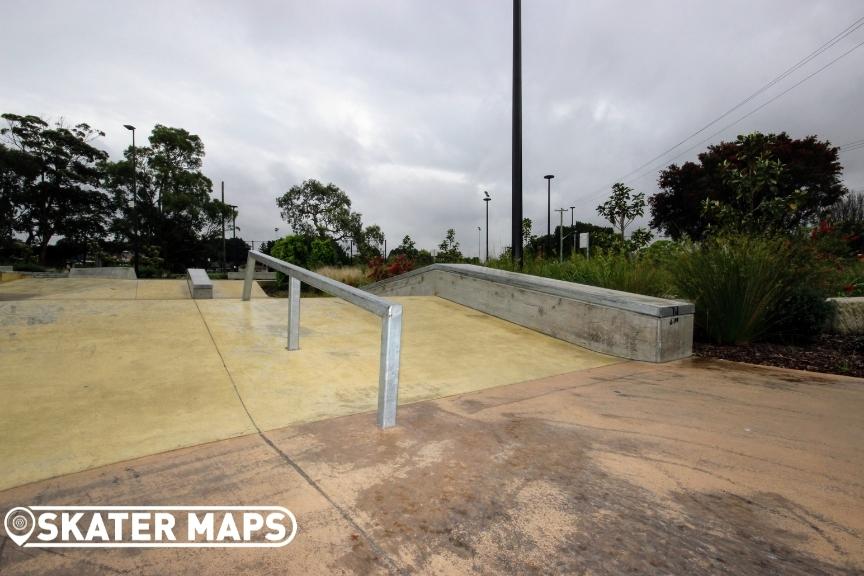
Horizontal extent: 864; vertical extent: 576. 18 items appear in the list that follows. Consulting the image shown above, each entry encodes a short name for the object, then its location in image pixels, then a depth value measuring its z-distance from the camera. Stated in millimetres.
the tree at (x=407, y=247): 25020
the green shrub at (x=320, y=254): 14172
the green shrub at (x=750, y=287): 4539
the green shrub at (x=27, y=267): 20441
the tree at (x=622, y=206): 19938
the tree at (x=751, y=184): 7293
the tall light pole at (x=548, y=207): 31922
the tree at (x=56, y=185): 25750
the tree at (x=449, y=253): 17759
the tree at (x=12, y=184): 24094
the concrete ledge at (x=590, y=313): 4133
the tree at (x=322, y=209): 31047
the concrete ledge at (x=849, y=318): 5477
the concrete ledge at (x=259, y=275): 22594
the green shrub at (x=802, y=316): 4949
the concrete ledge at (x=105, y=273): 17998
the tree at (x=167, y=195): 27422
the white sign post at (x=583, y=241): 9304
